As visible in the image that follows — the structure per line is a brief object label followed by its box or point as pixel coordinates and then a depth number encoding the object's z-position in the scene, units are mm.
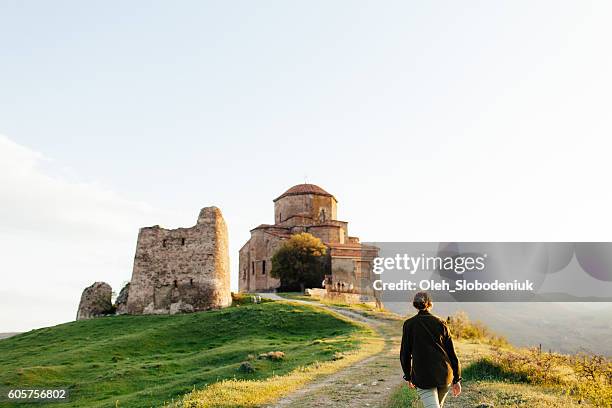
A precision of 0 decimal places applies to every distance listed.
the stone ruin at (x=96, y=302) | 33594
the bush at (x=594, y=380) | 9594
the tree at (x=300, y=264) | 46656
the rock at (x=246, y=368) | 15934
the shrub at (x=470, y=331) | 22359
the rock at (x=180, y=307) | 31781
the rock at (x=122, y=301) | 33500
